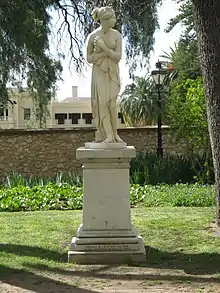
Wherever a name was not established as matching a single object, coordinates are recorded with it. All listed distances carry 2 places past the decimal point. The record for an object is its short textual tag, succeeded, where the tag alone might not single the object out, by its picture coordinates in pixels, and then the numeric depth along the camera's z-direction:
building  39.25
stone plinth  6.17
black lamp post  14.53
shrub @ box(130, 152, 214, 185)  14.57
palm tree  38.91
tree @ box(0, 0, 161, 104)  11.76
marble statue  6.40
